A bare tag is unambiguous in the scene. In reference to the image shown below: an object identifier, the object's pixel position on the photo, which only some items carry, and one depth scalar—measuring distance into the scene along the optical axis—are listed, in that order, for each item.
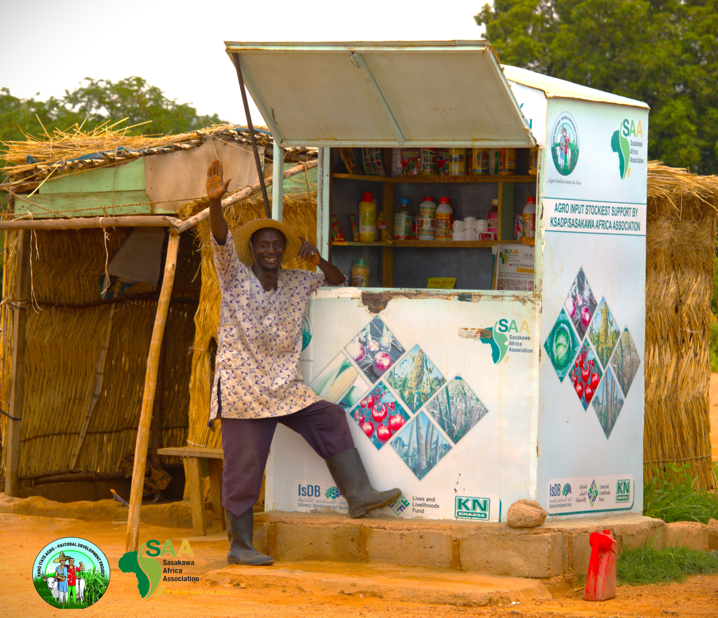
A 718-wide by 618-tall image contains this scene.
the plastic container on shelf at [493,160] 12.62
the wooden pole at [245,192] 12.53
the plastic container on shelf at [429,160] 12.86
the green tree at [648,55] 40.59
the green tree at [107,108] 39.31
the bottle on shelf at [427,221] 12.95
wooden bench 12.81
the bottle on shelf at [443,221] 12.92
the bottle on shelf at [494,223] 12.77
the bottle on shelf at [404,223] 13.05
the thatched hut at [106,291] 13.41
